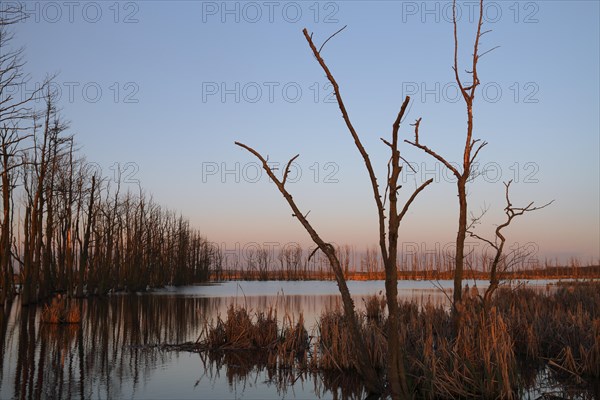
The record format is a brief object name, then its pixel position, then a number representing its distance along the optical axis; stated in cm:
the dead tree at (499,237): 996
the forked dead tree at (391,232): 588
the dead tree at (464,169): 973
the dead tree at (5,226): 1494
